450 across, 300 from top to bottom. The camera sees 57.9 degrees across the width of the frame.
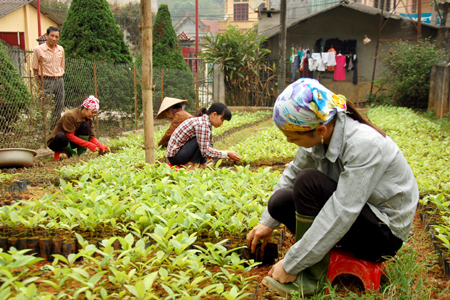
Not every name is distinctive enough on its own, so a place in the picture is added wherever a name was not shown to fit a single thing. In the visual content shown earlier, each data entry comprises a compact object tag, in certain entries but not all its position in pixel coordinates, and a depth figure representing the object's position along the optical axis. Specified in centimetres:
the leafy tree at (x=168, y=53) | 1341
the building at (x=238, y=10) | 6431
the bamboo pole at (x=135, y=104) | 983
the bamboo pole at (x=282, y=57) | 1455
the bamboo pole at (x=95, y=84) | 859
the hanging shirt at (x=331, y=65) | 1677
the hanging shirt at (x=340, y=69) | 1697
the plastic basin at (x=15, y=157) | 529
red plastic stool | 217
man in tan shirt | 738
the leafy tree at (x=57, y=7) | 3538
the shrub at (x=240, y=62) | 1568
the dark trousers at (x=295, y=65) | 1702
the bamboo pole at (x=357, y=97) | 1721
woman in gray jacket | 197
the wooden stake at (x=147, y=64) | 375
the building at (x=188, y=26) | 5544
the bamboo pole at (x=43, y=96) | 724
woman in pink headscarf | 638
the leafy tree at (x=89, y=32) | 1005
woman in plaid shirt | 483
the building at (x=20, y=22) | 2152
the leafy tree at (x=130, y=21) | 3716
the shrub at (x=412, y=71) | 1356
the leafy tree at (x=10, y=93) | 673
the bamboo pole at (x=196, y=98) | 1397
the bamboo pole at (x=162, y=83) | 1128
